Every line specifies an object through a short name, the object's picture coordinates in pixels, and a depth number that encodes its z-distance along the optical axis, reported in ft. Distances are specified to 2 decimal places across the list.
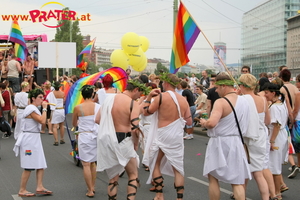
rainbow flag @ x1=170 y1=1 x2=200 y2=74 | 32.96
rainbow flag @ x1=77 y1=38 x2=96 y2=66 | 92.10
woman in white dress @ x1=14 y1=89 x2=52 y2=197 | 25.10
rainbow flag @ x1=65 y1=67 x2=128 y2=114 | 31.01
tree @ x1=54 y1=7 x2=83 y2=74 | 289.74
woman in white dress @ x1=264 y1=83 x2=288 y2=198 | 24.21
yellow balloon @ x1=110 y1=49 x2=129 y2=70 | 80.94
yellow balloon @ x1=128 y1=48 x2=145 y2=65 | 82.23
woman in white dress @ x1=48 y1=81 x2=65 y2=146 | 45.83
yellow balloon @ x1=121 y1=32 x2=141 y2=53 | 81.35
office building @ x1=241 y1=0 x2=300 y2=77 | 248.73
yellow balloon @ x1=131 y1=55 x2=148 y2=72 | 83.74
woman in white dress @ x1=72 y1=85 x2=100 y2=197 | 25.53
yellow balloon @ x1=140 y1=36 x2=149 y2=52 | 88.38
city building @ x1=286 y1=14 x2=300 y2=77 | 231.09
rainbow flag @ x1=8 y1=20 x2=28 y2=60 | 61.98
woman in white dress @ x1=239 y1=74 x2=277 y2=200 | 21.01
